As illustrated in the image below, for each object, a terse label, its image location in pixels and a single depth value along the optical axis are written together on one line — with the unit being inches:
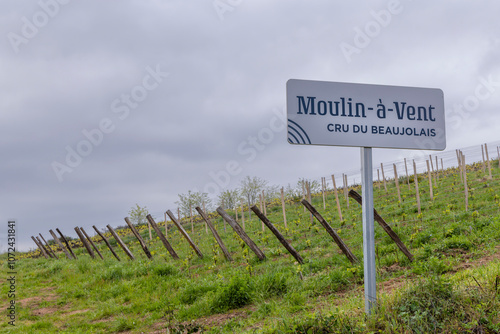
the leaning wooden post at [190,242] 478.9
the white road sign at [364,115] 149.6
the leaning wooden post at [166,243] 490.8
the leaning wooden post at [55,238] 786.4
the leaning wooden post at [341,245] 320.5
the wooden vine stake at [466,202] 505.4
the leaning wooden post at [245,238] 376.2
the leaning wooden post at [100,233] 618.2
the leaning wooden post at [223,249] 434.0
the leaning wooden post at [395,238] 297.1
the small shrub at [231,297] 268.5
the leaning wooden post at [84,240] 684.7
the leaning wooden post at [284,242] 341.1
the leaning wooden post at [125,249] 552.4
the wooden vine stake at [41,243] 977.7
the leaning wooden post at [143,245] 533.0
